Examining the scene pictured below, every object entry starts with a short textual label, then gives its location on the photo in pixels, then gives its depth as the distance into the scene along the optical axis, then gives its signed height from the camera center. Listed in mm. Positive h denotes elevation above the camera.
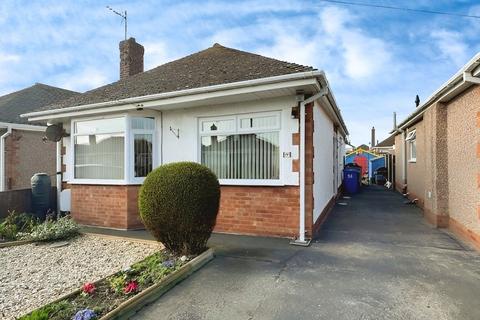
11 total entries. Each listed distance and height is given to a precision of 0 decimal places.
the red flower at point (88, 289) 3592 -1574
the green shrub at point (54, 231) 6430 -1554
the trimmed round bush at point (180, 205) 4695 -711
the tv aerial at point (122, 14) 12169 +6399
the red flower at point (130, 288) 3623 -1588
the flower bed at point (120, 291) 3131 -1619
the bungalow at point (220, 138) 6148 +604
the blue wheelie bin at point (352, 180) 15297 -1010
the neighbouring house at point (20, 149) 11117 +547
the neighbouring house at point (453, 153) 5641 +182
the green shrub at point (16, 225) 6668 -1556
